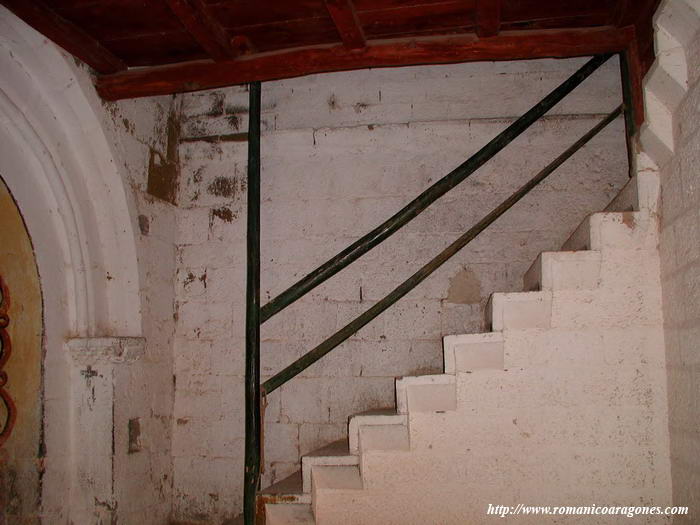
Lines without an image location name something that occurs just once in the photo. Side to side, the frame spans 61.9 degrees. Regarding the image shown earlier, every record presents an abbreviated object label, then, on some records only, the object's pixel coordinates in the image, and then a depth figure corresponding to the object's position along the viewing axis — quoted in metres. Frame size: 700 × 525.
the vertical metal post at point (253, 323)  2.67
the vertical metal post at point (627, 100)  2.88
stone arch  2.78
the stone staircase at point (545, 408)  2.44
